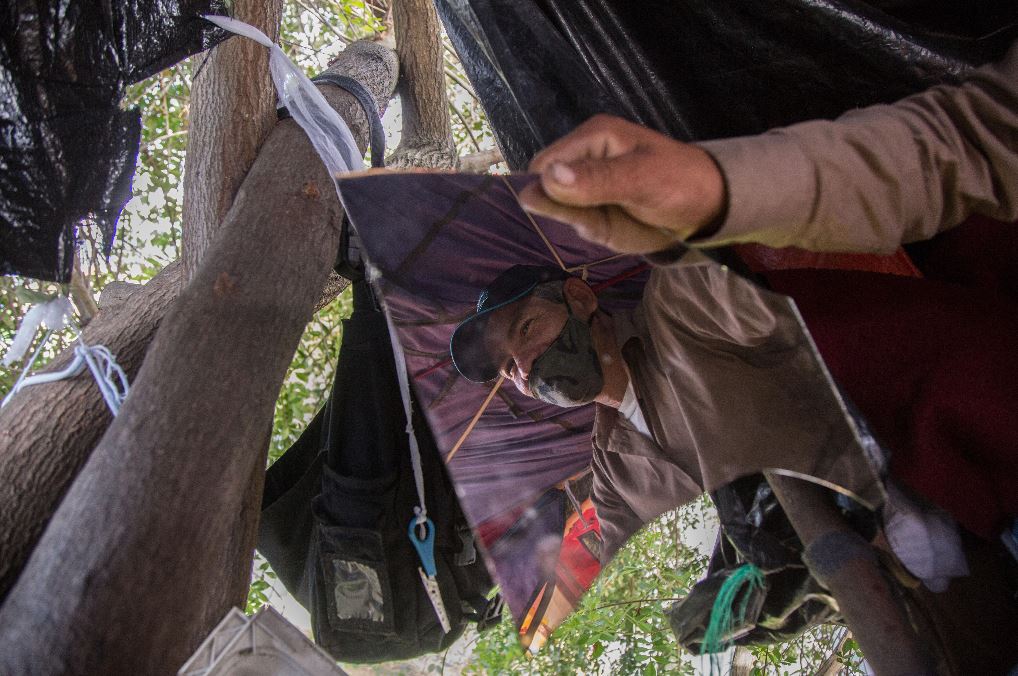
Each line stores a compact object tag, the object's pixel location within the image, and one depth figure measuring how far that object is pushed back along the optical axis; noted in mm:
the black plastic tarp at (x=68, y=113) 1303
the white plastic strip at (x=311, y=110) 1760
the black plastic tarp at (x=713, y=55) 1254
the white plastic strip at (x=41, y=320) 1490
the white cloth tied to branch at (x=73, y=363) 1420
